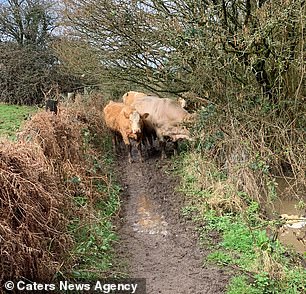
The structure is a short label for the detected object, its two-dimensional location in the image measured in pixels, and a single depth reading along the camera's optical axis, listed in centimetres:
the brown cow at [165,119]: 960
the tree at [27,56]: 1755
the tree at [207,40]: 734
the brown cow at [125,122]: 968
